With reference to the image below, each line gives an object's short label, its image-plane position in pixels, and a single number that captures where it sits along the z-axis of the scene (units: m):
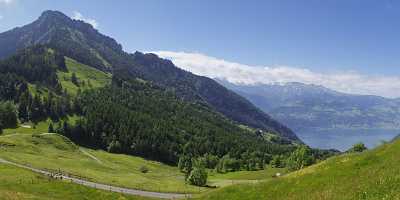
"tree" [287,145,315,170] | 153.98
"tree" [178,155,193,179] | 175.00
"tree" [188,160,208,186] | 125.69
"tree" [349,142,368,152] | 132.46
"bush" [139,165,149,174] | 177.95
